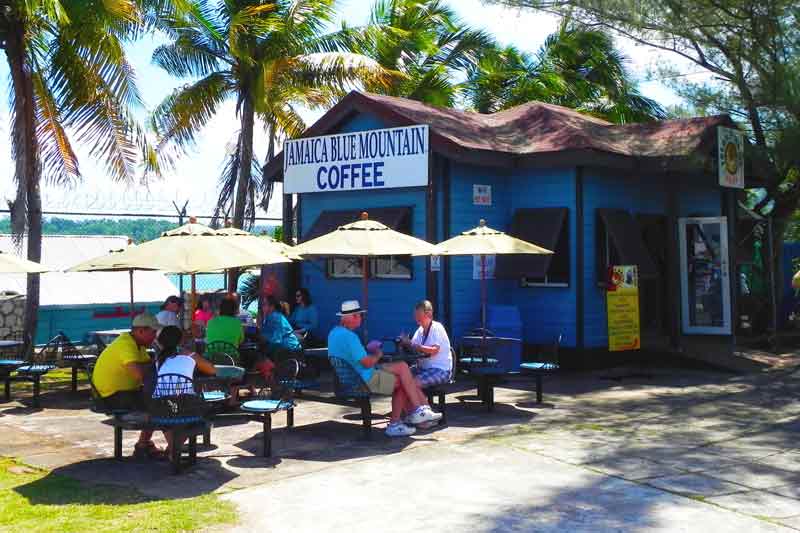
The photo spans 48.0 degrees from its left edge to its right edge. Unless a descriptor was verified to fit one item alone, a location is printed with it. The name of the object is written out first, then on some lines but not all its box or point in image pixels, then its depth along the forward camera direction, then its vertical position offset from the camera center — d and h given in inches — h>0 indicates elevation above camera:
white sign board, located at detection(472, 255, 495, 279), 554.6 +22.2
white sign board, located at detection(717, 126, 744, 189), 574.2 +92.9
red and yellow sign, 526.6 -4.6
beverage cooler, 604.7 +17.5
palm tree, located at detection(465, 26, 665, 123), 971.3 +244.7
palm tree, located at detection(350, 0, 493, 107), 962.7 +282.0
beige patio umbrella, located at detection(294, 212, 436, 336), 393.1 +27.0
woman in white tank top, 287.3 -18.9
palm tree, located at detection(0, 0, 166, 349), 562.6 +148.1
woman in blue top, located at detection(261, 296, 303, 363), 402.9 -15.4
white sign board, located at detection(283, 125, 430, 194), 546.0 +92.1
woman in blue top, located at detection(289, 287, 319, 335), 552.7 -6.8
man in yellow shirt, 311.9 -23.0
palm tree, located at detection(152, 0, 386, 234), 727.1 +198.9
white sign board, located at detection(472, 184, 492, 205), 558.9 +67.2
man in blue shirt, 345.1 -28.1
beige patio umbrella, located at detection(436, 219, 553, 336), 423.8 +27.6
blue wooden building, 543.5 +61.2
